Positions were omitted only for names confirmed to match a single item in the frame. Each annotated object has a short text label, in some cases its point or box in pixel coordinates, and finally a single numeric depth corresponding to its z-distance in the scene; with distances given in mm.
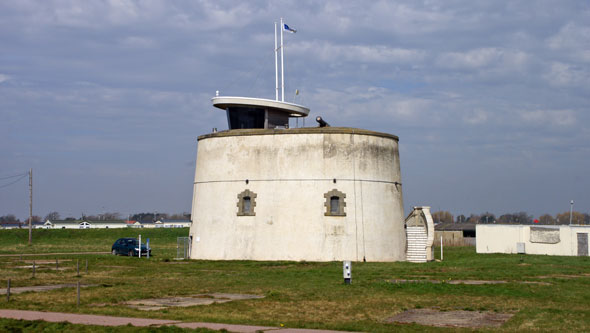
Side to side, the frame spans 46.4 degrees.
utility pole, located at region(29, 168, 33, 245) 73931
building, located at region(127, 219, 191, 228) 173612
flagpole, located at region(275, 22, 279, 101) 42725
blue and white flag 42512
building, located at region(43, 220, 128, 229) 161625
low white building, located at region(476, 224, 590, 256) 47531
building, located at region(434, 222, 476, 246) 69000
